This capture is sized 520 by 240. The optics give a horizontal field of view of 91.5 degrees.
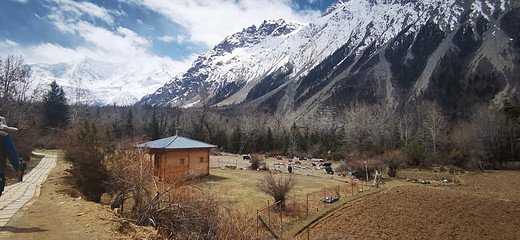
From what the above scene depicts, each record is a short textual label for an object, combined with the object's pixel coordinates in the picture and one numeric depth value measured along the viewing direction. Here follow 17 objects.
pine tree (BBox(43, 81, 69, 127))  49.41
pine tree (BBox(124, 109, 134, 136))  58.03
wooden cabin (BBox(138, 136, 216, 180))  18.92
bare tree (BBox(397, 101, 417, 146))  43.26
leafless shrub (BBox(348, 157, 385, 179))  23.58
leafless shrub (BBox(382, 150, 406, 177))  24.86
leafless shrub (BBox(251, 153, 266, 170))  28.61
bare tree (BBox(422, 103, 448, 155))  38.80
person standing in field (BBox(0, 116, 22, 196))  5.04
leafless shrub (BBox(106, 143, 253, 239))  6.73
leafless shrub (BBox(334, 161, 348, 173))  27.04
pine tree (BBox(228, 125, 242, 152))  57.09
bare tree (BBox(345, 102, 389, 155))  38.03
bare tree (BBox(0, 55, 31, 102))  29.20
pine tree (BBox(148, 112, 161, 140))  59.06
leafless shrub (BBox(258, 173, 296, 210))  12.61
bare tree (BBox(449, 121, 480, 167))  31.65
